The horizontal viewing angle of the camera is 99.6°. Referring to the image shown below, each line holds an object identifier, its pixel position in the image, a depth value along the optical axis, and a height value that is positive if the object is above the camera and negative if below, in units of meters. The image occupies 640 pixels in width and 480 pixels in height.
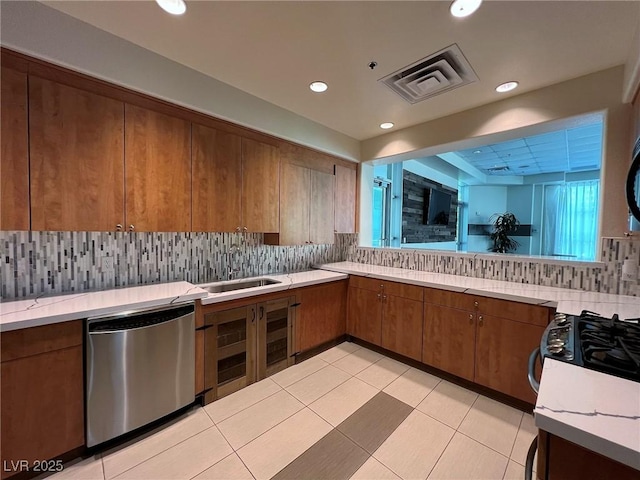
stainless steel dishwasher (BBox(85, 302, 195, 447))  1.66 -0.92
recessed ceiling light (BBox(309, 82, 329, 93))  2.39 +1.32
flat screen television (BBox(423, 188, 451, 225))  5.70 +0.61
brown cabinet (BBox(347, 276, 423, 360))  2.75 -0.89
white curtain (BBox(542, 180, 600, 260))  5.85 +0.40
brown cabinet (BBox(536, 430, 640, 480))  0.65 -0.58
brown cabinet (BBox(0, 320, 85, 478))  1.41 -0.91
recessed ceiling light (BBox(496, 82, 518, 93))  2.28 +1.28
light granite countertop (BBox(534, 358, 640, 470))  0.64 -0.48
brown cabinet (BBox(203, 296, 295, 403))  2.21 -1.00
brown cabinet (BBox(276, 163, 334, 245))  3.03 +0.32
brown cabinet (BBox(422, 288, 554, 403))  2.09 -0.87
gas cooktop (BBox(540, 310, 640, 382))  0.96 -0.45
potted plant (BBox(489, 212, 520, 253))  6.08 +0.10
